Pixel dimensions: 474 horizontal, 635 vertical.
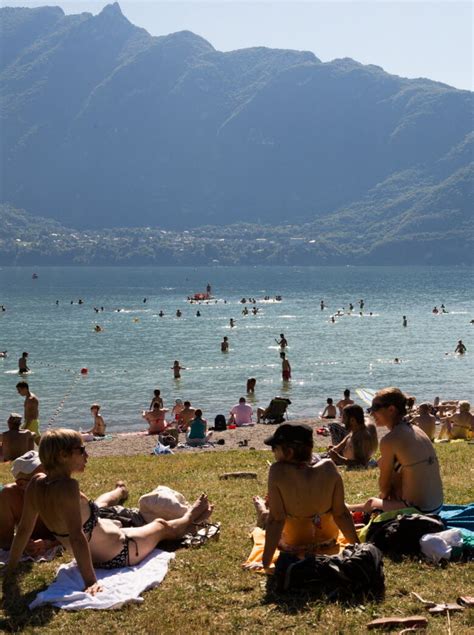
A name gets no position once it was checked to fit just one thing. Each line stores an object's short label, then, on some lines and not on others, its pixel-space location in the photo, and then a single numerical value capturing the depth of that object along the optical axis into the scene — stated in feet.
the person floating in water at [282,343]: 181.43
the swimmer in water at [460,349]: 172.65
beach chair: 91.86
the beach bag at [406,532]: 23.75
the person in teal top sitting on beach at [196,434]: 71.20
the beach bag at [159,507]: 26.71
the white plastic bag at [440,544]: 22.90
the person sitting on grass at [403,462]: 24.86
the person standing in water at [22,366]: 148.29
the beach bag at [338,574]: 20.67
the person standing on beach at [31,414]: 65.16
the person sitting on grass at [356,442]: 41.24
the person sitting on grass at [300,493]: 22.12
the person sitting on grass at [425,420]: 59.00
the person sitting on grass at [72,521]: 21.26
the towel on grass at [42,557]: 24.80
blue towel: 25.46
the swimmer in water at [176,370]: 140.87
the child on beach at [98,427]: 85.35
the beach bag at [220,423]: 84.28
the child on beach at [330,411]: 92.32
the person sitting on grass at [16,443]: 49.49
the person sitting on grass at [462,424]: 68.95
